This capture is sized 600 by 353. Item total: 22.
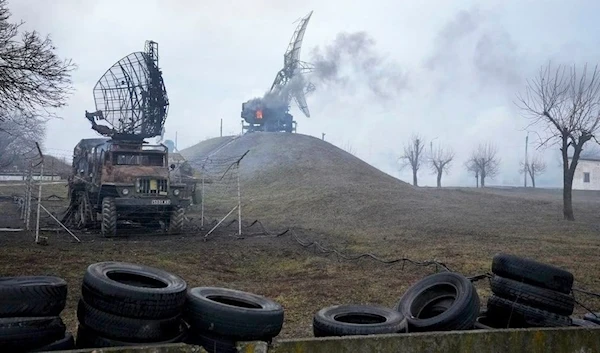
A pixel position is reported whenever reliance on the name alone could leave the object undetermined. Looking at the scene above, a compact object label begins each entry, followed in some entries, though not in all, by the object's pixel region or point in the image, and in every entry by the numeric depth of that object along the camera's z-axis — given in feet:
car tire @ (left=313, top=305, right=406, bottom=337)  15.37
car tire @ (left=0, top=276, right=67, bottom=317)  13.05
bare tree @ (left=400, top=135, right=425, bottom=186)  177.38
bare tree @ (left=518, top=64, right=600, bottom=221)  75.36
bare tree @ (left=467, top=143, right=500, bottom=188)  187.42
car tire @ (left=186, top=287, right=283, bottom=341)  14.53
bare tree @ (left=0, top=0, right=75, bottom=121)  35.12
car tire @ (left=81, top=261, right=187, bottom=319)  13.96
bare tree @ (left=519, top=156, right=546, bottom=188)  214.90
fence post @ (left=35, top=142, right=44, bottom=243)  42.11
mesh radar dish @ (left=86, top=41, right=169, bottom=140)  62.03
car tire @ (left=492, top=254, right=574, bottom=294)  18.01
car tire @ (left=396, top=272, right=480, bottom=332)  16.80
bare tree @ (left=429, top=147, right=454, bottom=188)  173.65
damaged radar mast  179.63
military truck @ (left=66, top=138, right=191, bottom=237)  51.57
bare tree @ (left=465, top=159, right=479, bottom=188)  200.55
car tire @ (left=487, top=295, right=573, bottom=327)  17.46
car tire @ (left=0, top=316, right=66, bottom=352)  12.39
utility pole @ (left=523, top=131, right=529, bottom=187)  212.41
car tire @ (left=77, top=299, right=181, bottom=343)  13.78
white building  218.38
